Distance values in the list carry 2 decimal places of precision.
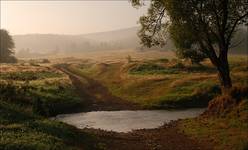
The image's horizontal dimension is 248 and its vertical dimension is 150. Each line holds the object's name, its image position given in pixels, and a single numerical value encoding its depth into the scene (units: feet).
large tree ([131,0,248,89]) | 130.21
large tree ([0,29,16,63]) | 486.79
